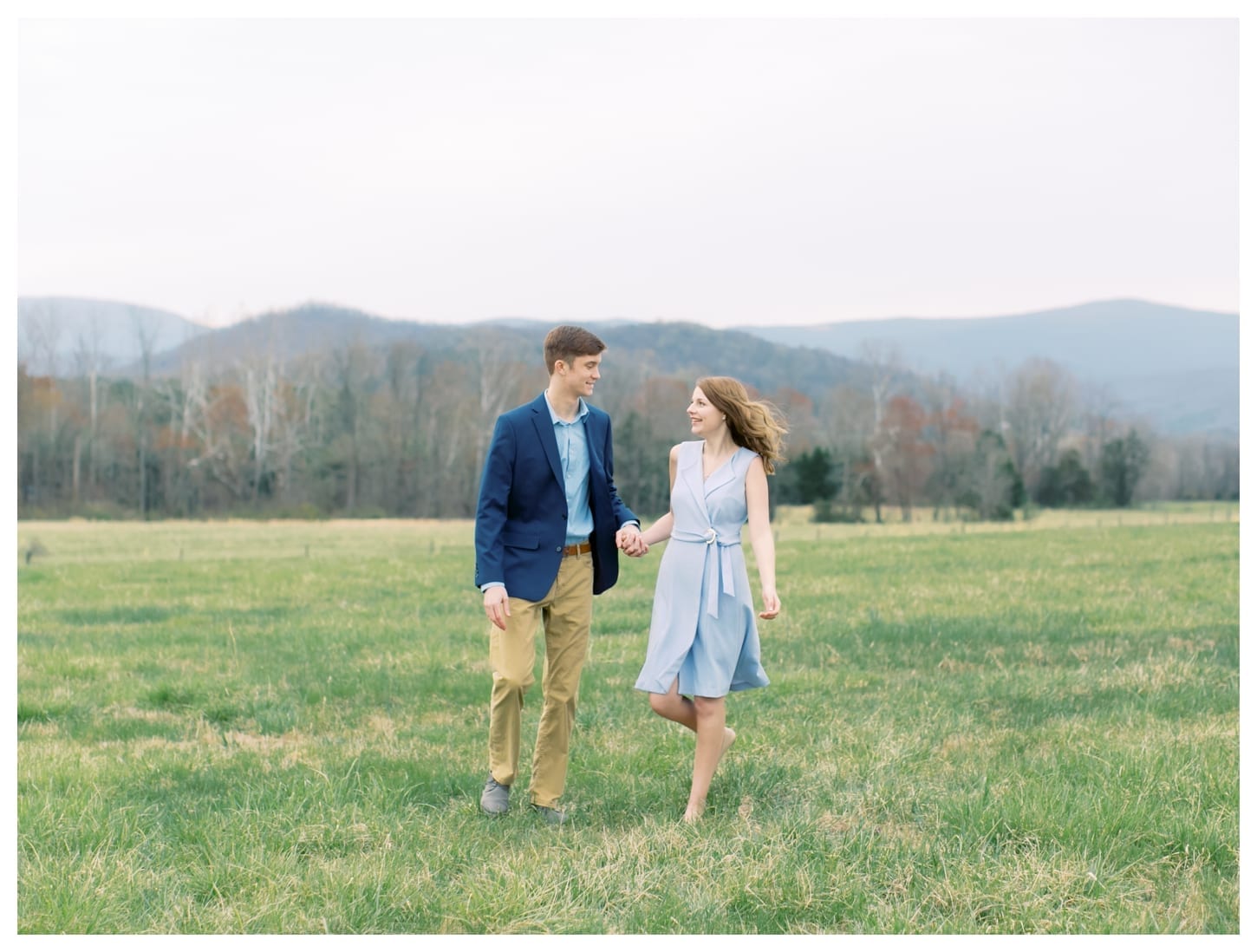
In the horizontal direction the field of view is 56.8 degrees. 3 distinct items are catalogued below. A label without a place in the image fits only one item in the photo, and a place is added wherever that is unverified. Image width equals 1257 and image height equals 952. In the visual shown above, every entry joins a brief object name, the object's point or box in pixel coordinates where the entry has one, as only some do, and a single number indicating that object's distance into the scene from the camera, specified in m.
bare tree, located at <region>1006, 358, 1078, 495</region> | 101.12
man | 6.56
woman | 6.52
